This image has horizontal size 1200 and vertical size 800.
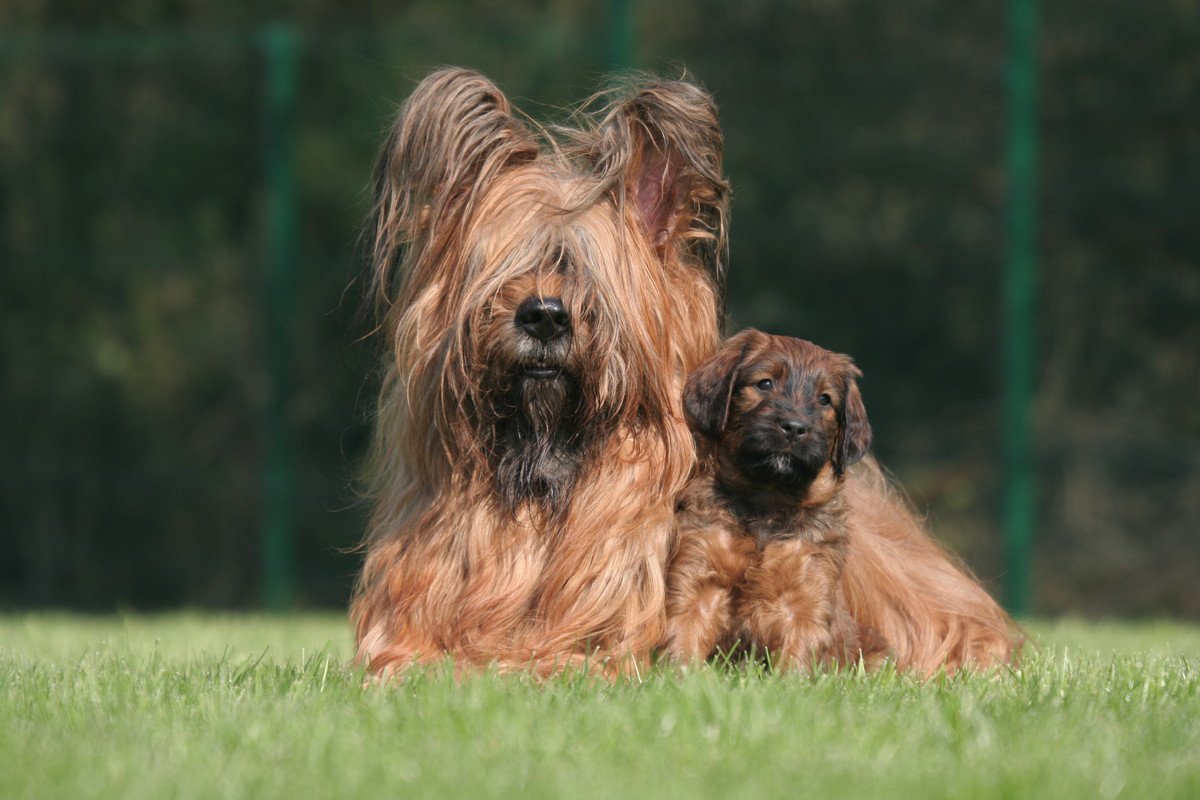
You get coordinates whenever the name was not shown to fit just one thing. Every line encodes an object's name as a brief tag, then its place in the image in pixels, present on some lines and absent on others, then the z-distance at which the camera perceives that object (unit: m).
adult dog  9.27
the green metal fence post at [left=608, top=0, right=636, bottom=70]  20.06
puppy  9.55
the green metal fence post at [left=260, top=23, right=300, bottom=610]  20.64
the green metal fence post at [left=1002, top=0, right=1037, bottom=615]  18.91
